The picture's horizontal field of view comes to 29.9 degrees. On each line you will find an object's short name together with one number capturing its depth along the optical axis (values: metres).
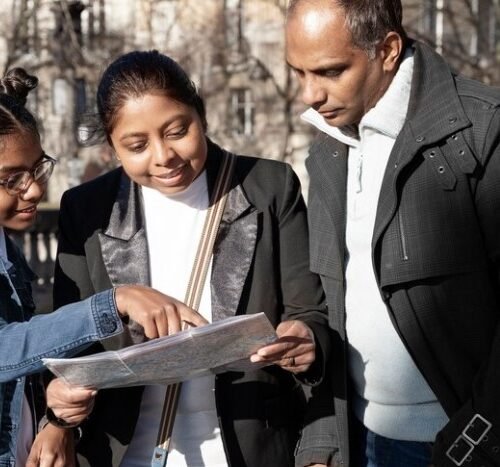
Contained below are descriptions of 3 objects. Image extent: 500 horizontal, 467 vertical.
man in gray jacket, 2.38
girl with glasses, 2.32
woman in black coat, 2.67
